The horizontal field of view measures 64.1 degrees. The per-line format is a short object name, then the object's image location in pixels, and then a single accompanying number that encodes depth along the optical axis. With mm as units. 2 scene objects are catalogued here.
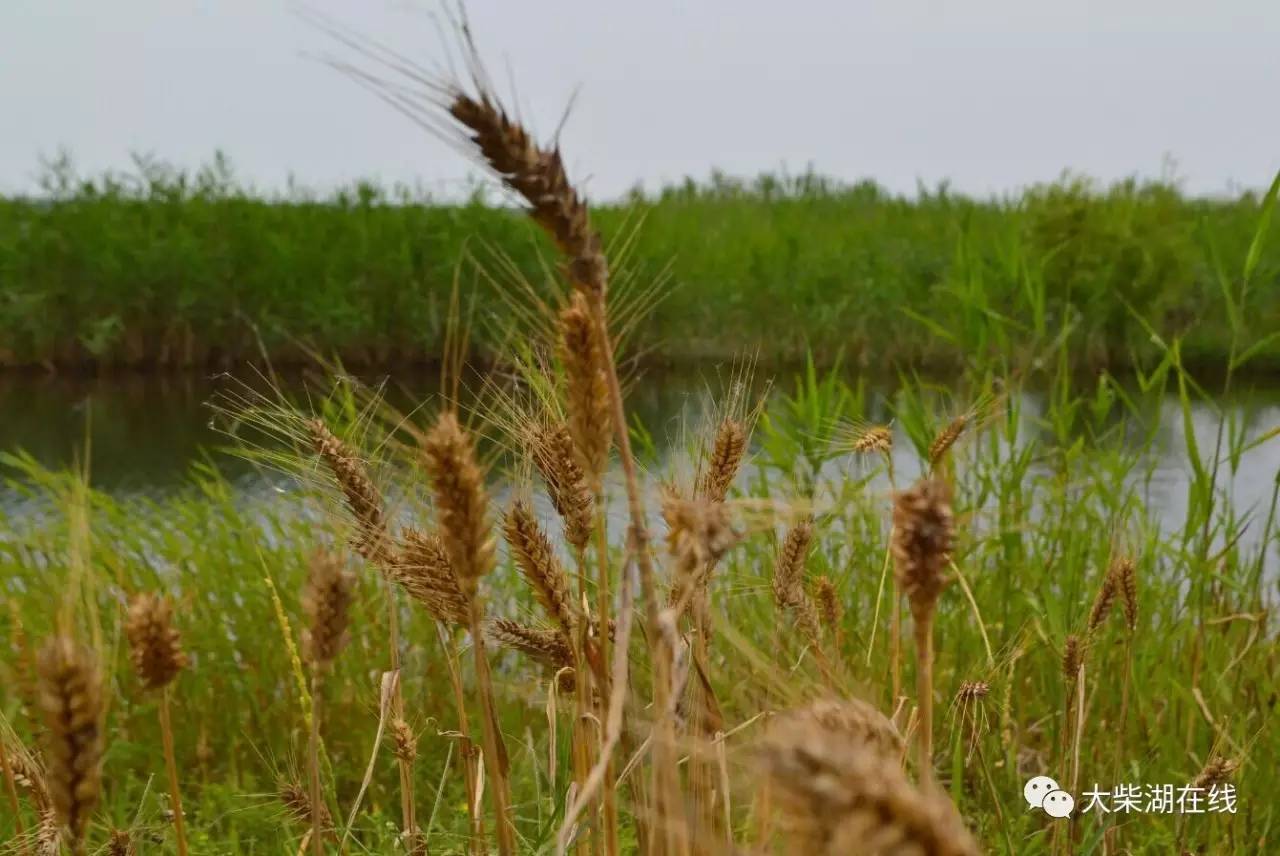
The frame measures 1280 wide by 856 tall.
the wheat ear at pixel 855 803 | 434
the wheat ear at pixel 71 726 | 655
